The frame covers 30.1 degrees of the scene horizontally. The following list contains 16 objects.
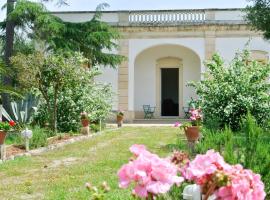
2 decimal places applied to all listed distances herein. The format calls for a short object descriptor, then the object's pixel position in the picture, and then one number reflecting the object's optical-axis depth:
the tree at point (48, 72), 12.73
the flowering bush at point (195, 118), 10.11
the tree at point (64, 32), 16.12
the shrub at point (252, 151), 4.29
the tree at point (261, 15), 11.95
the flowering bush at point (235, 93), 12.03
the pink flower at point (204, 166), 1.75
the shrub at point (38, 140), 10.28
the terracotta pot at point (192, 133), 9.64
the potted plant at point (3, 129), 8.57
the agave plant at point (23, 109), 13.79
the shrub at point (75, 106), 15.01
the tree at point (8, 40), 16.08
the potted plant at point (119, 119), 18.77
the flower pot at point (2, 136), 8.50
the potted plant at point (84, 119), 14.34
